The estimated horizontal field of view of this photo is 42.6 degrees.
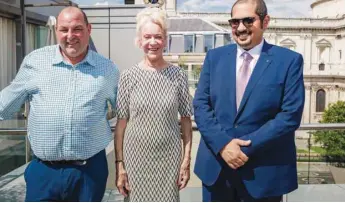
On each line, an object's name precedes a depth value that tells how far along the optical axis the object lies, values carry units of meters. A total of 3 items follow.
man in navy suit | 2.67
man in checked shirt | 2.65
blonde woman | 2.75
